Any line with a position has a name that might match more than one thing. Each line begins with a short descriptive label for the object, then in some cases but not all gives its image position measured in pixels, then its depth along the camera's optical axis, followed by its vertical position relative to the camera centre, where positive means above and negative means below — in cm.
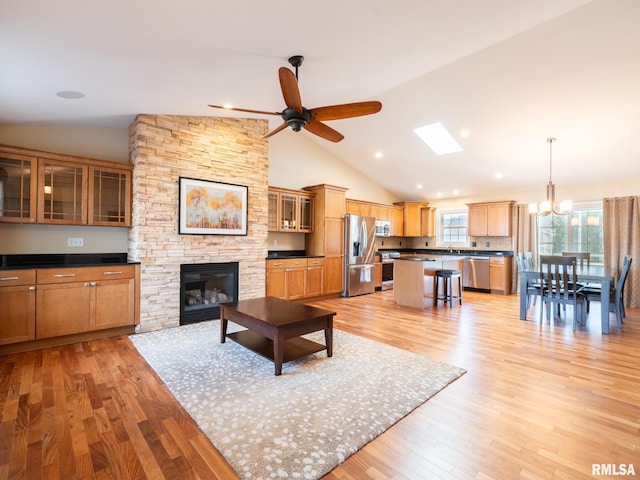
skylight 601 +206
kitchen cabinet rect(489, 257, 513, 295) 754 -83
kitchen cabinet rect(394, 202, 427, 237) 923 +66
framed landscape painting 467 +49
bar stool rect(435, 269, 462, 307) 591 -84
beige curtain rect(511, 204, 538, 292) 750 +17
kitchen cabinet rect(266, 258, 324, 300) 582 -76
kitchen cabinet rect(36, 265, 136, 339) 358 -76
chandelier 486 +57
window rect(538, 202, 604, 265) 677 +21
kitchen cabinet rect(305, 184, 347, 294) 673 +13
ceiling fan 276 +122
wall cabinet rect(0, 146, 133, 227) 361 +61
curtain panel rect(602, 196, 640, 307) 606 +11
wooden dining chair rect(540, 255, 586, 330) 444 -65
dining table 426 -56
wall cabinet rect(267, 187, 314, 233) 627 +61
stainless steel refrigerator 698 -33
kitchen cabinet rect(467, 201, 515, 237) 771 +56
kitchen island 579 -78
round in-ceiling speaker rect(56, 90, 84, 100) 322 +152
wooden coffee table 291 -87
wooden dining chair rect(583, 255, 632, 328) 453 -80
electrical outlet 422 -5
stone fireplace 432 +62
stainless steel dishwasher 778 -82
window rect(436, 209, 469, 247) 883 +36
